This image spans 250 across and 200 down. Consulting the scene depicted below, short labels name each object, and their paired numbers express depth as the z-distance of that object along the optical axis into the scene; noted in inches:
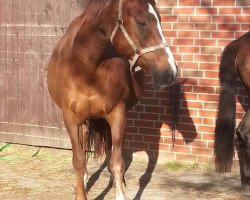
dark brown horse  180.9
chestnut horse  123.6
